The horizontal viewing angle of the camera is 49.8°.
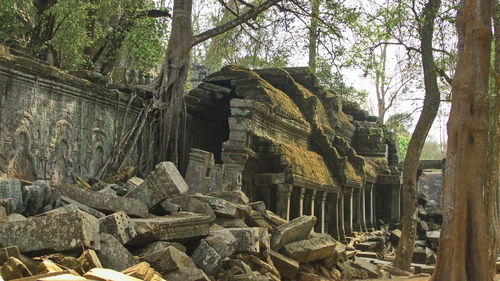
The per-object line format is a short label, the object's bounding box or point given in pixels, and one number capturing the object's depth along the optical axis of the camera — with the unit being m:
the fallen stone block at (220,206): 7.64
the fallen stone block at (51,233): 4.71
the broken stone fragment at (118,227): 5.33
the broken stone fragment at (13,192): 5.94
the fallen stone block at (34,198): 6.09
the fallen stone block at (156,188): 6.91
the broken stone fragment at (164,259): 5.22
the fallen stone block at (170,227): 5.71
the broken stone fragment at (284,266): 7.59
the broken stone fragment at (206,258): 6.05
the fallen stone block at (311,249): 8.09
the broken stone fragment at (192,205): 7.16
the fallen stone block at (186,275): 5.19
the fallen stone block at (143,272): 4.53
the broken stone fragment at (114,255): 4.94
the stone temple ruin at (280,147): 12.12
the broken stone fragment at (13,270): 4.03
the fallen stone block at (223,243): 6.42
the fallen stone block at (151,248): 5.62
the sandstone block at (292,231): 7.98
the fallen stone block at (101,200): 6.22
